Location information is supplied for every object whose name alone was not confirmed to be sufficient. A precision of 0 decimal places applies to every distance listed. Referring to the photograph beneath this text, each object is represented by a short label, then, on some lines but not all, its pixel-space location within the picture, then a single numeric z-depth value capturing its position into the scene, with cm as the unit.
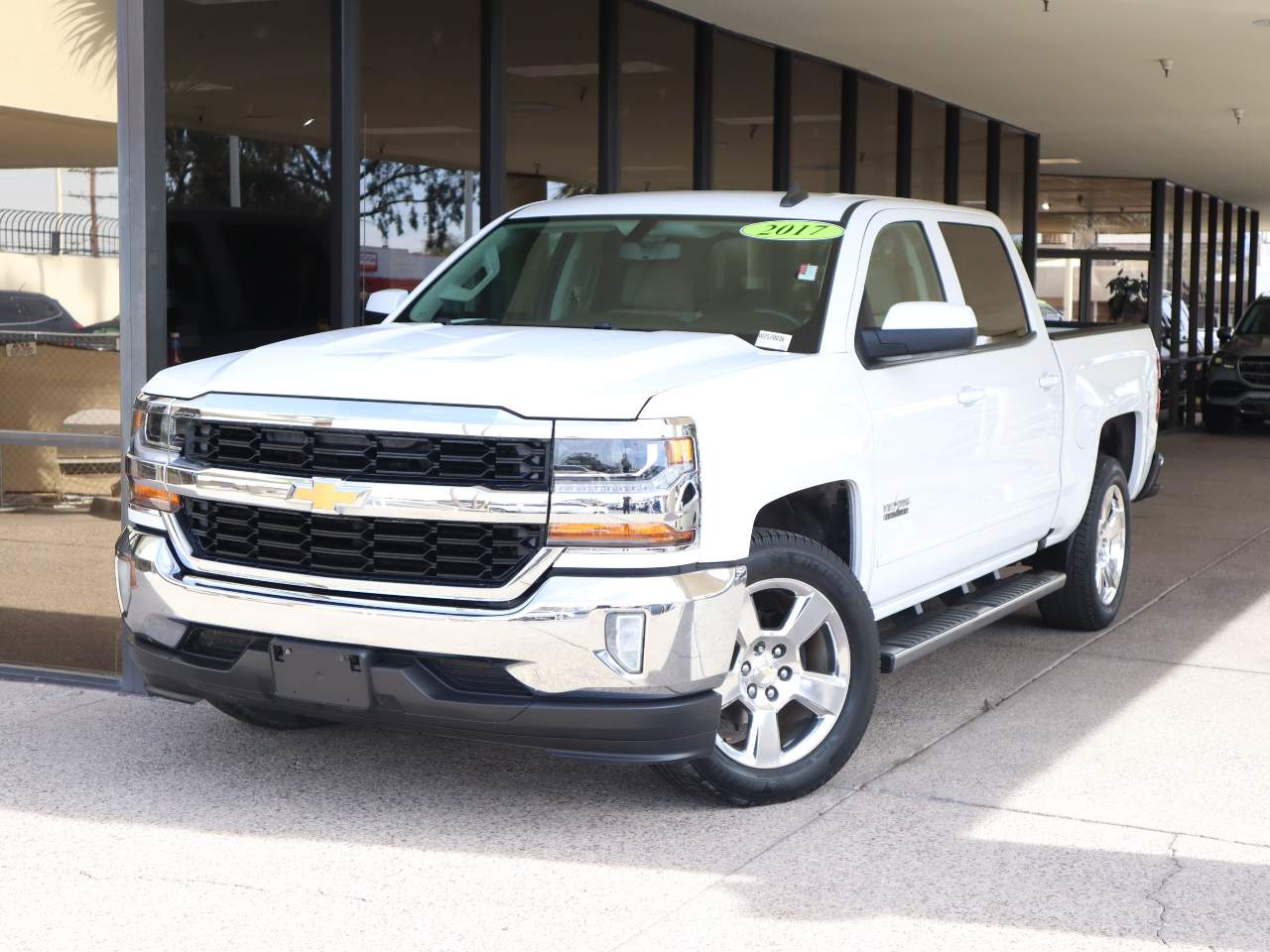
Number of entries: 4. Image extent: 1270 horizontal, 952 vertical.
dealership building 659
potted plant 2552
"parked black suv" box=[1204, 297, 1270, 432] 2041
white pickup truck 432
